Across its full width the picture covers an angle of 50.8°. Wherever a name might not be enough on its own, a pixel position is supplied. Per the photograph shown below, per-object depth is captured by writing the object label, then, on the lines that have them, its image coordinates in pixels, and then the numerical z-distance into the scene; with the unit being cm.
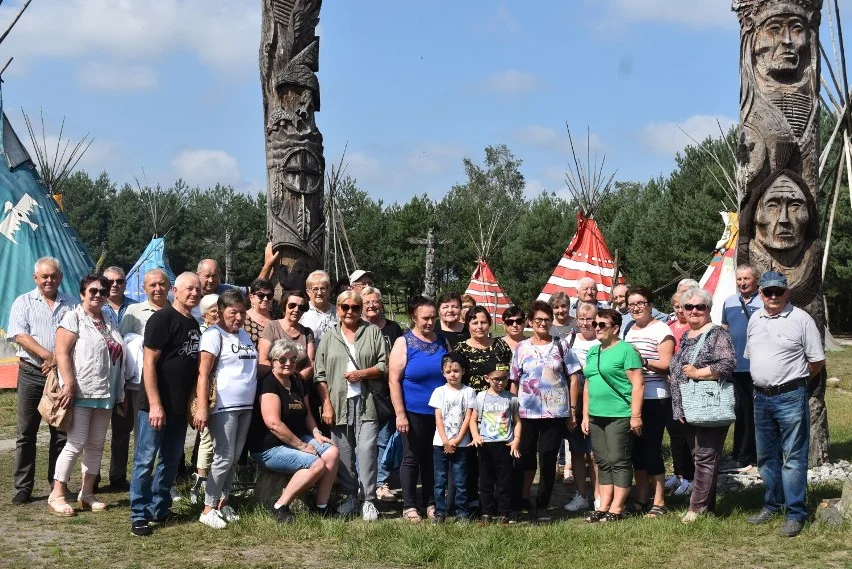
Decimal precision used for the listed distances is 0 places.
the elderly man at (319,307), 711
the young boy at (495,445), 624
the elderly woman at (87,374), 616
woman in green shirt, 619
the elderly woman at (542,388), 641
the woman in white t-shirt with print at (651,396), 636
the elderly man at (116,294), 717
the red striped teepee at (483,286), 2750
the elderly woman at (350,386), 643
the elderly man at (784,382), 580
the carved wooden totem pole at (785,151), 749
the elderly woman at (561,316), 732
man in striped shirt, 660
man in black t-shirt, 586
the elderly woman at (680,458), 713
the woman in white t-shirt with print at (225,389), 591
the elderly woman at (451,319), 667
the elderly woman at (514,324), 669
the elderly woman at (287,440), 612
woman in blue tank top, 637
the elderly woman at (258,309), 675
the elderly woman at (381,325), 666
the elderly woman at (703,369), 595
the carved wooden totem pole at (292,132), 841
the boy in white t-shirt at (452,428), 623
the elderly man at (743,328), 728
